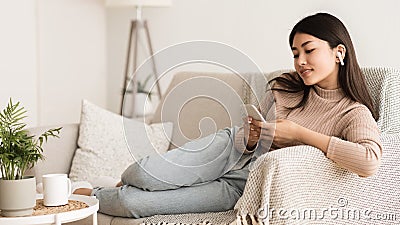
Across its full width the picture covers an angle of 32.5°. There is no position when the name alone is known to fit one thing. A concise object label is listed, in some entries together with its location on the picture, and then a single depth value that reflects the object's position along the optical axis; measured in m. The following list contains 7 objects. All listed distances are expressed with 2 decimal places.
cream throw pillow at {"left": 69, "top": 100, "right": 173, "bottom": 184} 2.81
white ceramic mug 2.01
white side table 1.86
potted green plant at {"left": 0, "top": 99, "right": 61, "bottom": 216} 1.88
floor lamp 3.94
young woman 2.22
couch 1.98
